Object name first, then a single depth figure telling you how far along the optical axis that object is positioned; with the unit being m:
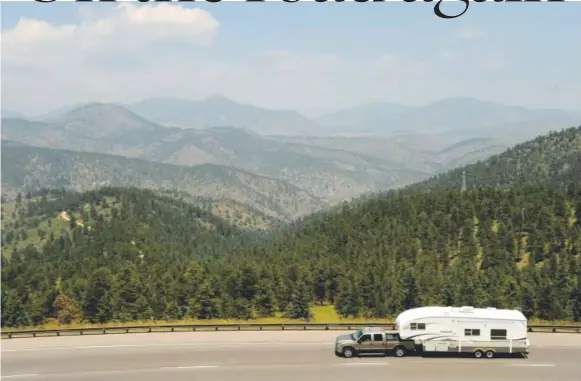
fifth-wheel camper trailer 36.72
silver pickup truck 37.22
